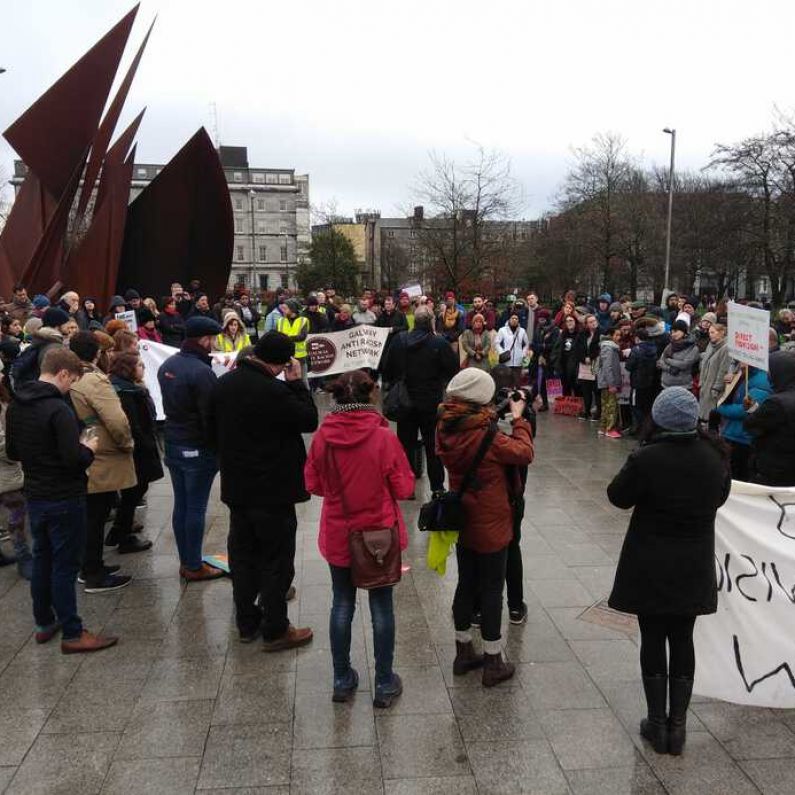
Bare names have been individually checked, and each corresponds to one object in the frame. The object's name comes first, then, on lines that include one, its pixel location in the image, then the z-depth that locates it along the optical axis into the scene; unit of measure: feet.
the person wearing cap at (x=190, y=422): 16.84
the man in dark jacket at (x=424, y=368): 22.84
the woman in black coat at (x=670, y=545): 10.30
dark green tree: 155.12
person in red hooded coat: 11.58
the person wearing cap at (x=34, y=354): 19.42
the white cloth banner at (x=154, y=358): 27.55
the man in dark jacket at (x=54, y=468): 13.38
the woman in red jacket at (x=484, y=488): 12.08
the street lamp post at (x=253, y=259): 303.38
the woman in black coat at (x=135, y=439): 18.69
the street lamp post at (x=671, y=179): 97.22
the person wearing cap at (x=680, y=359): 29.91
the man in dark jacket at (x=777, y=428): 15.06
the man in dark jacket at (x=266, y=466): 13.32
